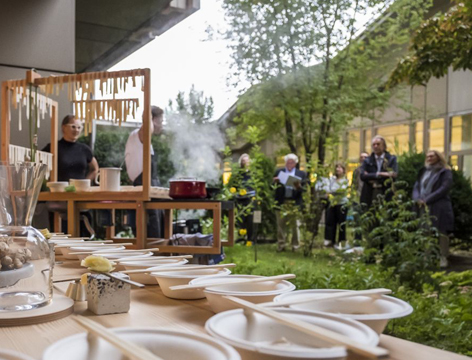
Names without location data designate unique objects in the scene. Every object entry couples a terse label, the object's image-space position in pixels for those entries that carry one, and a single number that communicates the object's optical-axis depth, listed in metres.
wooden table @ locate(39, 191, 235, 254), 3.18
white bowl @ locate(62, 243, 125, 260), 1.37
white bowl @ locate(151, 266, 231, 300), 0.91
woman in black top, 4.20
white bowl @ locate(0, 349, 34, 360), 0.51
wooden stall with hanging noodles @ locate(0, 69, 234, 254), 3.17
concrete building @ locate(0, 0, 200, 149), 4.43
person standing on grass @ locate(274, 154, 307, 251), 7.13
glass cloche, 0.85
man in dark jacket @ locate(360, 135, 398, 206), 5.80
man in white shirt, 4.17
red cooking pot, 3.29
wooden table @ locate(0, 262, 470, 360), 0.60
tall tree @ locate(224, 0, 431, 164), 9.72
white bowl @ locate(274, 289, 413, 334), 0.71
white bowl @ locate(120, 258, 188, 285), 1.06
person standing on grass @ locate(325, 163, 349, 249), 7.39
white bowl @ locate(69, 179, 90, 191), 3.33
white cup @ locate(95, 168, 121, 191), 3.28
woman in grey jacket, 5.57
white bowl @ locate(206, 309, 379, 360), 0.50
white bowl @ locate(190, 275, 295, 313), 0.77
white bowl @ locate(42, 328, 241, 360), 0.52
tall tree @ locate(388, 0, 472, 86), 3.39
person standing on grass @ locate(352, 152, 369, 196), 6.89
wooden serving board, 0.74
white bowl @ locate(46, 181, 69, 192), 3.39
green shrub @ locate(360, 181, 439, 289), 3.71
